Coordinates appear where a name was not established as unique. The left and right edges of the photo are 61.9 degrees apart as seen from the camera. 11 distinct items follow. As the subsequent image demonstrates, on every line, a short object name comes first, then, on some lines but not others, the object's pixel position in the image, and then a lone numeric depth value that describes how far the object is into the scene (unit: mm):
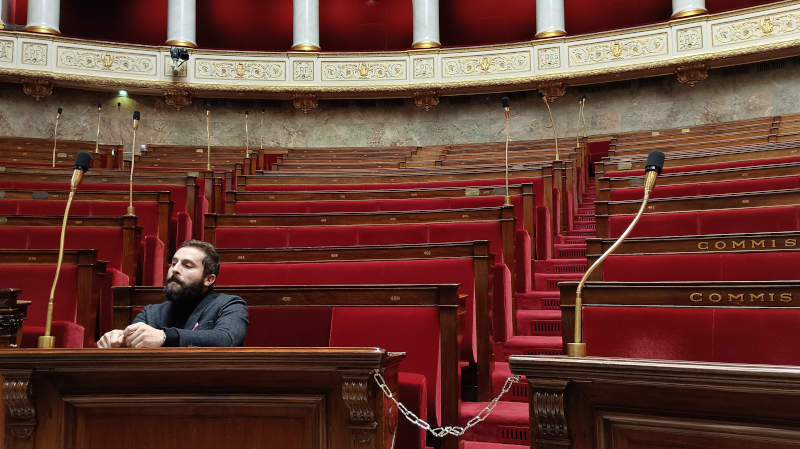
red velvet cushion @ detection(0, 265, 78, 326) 4075
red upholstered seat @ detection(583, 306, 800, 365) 2621
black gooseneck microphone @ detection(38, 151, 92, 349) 2832
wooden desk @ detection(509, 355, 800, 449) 1633
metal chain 2045
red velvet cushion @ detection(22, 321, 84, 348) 3595
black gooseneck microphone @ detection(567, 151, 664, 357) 2165
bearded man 2749
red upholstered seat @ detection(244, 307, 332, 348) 3306
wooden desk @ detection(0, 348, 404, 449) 2066
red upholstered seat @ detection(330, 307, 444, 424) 3088
